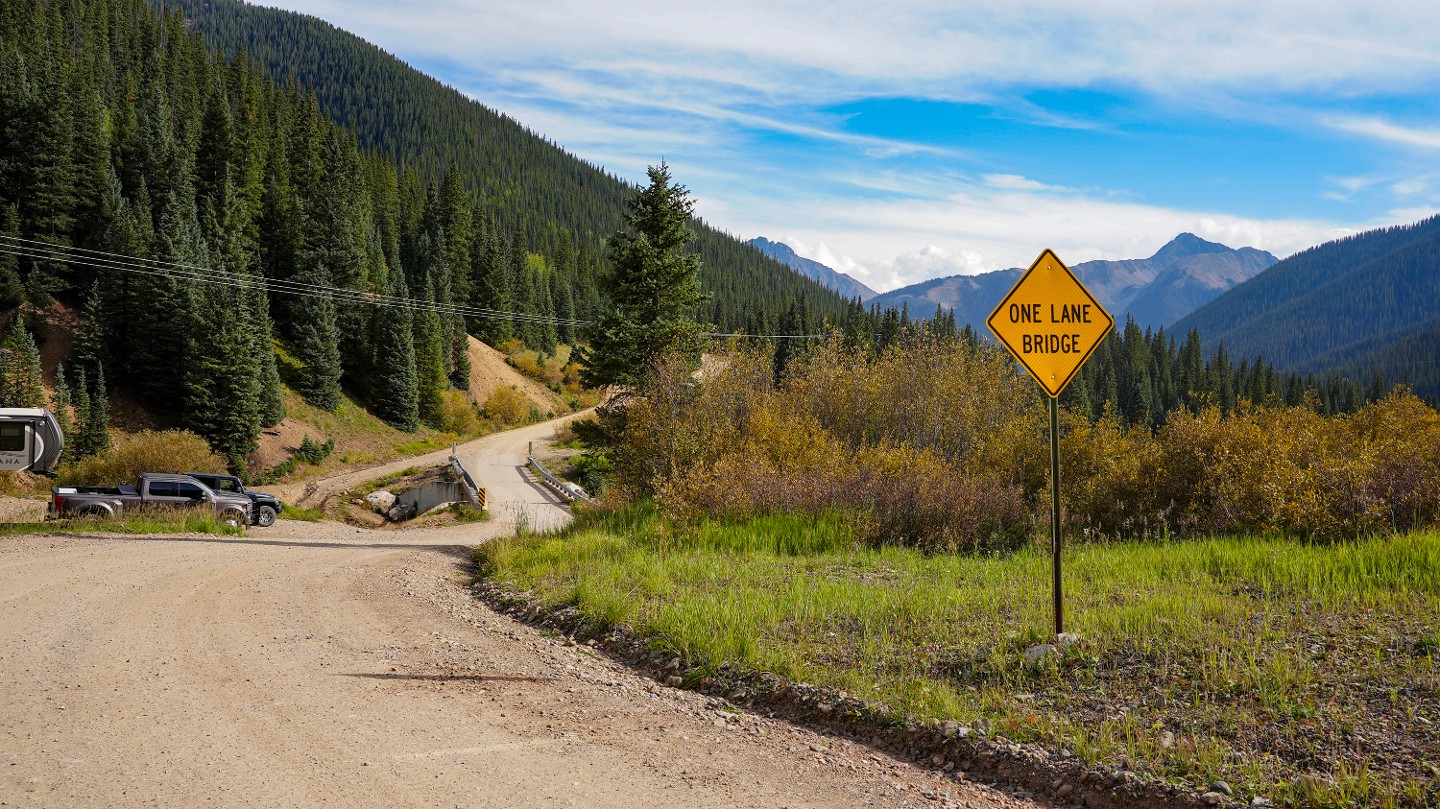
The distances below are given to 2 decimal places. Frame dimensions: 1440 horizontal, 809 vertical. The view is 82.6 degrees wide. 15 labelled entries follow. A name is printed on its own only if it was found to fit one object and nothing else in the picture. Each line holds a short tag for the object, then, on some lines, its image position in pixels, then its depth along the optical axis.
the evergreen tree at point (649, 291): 31.66
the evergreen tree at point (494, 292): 96.56
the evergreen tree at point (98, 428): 44.00
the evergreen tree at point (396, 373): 67.06
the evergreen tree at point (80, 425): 43.81
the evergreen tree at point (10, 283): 50.91
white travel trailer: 23.08
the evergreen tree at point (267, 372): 54.06
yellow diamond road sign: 8.02
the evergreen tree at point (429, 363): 71.19
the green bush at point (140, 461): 33.81
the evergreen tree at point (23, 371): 41.97
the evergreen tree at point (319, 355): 61.78
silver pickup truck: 21.78
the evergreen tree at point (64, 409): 43.53
